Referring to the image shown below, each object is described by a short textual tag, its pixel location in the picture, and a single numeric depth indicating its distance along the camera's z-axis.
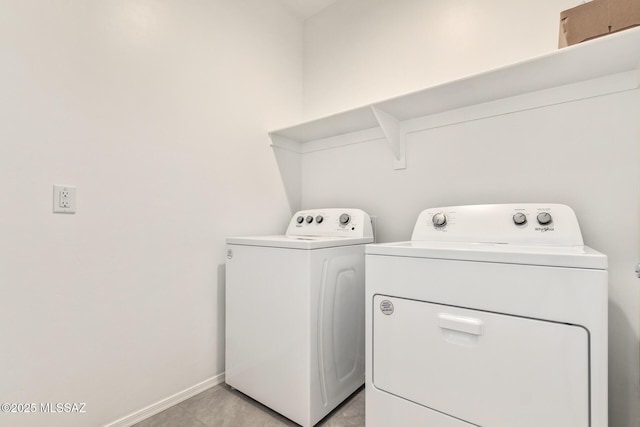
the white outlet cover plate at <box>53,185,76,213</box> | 1.15
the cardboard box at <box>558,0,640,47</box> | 1.02
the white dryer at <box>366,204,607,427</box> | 0.79
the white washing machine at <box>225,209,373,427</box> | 1.30
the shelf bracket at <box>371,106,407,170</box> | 1.66
